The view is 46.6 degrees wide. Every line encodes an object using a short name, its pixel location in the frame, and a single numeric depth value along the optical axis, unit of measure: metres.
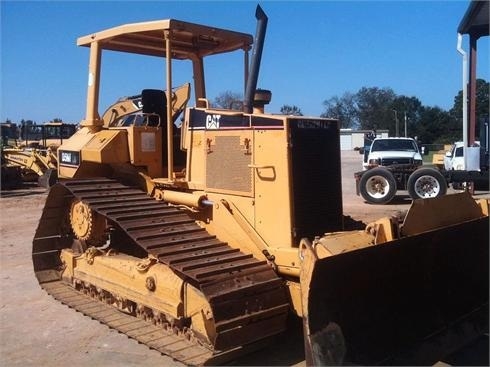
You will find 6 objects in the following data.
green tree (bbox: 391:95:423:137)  80.83
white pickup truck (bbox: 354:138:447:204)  15.95
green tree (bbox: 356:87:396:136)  87.31
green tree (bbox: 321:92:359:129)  92.03
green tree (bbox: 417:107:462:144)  72.43
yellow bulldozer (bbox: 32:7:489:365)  4.30
